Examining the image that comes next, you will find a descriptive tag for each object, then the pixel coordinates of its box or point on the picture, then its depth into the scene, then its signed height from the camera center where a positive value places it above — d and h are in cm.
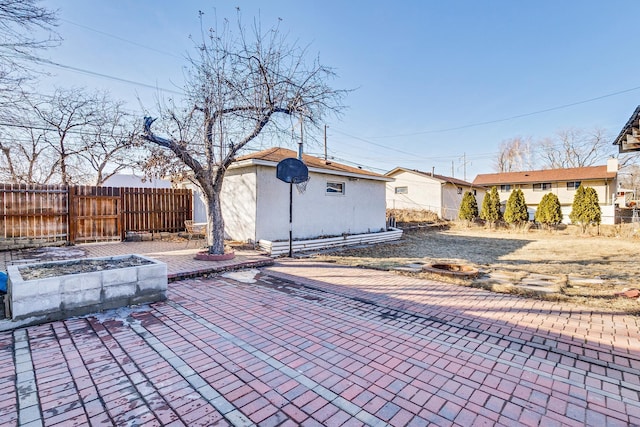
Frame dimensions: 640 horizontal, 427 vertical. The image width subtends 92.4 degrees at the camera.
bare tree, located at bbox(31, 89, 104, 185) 1426 +465
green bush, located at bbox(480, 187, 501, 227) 1942 +22
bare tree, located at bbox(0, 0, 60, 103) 540 +345
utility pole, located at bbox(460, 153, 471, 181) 4103 +617
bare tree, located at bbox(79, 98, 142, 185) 1480 +409
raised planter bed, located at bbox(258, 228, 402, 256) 873 -99
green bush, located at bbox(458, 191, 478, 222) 1994 +18
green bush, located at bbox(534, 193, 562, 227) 1808 -10
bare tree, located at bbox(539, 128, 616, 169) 3406 +702
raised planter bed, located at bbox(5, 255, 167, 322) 354 -90
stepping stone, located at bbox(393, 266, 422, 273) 682 -132
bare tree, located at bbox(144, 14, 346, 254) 724 +275
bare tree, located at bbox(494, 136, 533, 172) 3878 +703
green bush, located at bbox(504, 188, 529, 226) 1862 +5
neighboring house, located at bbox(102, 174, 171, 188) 2603 +309
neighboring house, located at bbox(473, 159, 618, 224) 2553 +241
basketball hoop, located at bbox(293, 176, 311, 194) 1006 +87
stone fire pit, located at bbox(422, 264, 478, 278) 621 -126
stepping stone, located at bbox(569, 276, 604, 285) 596 -144
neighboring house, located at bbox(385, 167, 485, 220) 2277 +150
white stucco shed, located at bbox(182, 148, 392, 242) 945 +43
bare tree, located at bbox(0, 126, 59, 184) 1485 +313
